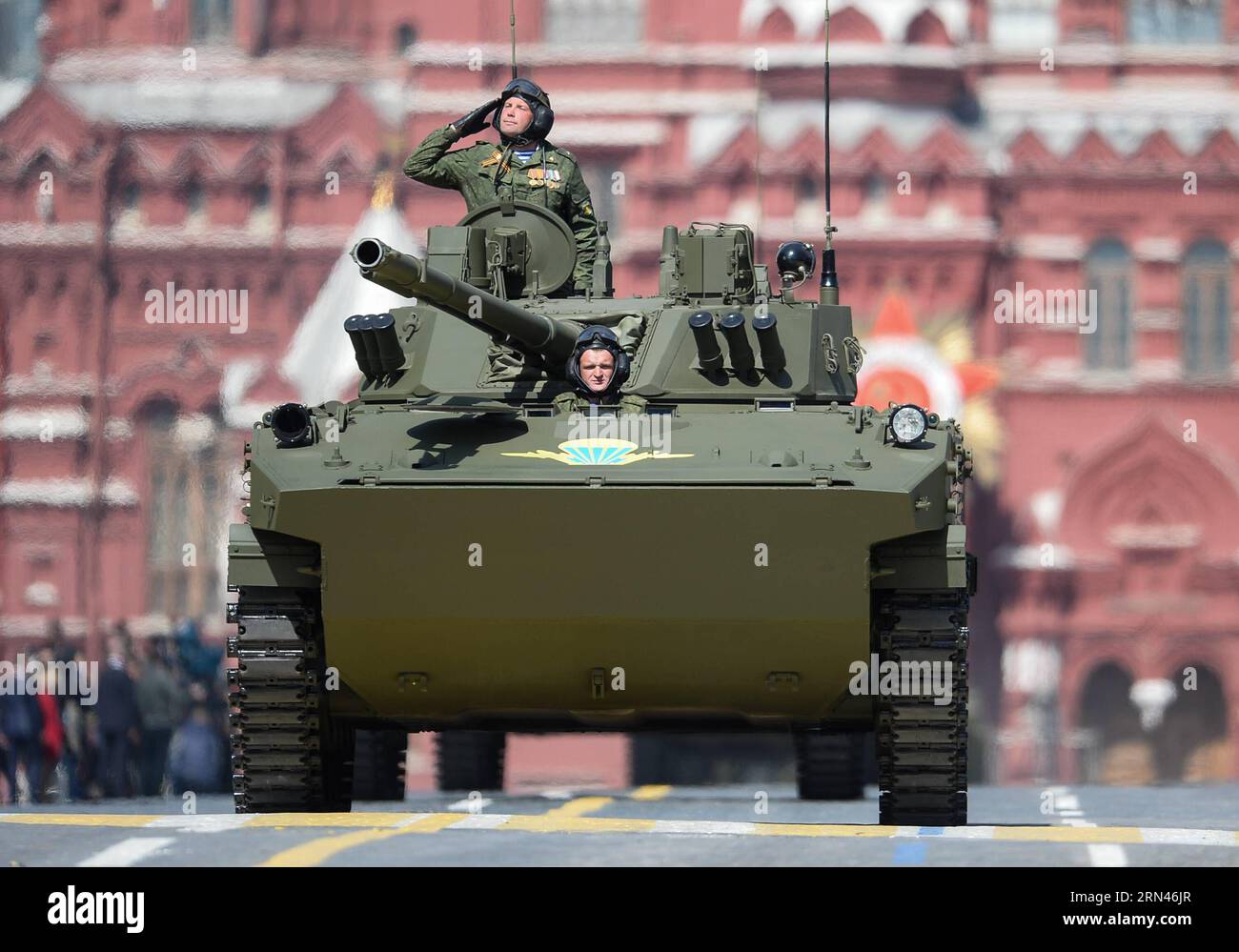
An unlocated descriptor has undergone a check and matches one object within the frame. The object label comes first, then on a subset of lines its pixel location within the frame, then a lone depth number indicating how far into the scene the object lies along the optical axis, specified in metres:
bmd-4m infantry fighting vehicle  14.60
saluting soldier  17.59
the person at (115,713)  25.38
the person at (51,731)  25.27
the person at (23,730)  24.64
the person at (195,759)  25.86
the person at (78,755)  26.14
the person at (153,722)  26.45
